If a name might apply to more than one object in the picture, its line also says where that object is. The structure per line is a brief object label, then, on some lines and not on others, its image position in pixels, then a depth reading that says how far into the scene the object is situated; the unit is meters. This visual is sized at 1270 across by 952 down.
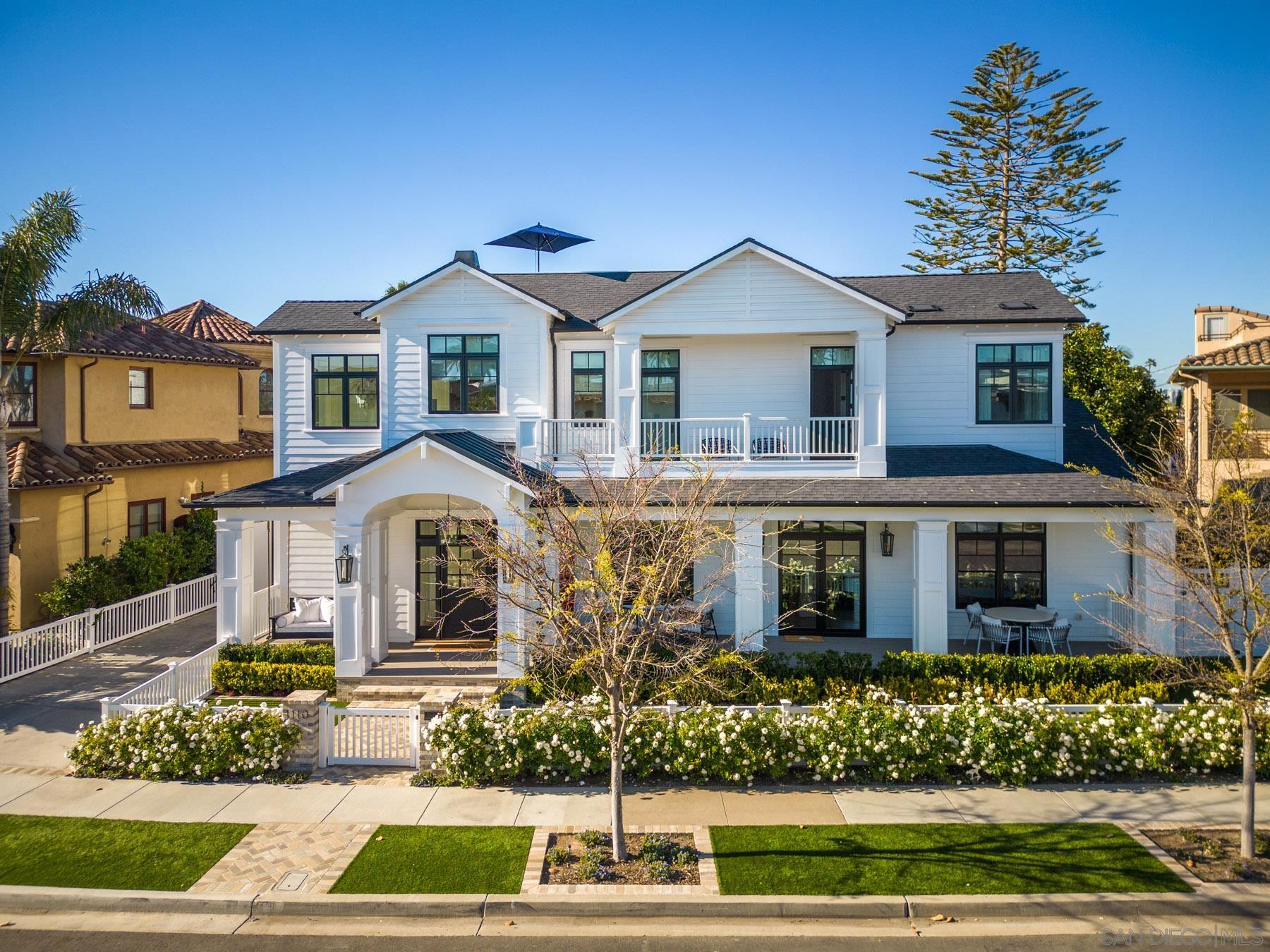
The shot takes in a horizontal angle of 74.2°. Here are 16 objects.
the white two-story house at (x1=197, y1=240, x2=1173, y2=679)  15.82
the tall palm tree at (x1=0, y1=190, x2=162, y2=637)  16.05
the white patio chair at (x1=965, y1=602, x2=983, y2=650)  16.22
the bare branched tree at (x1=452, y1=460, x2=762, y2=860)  8.87
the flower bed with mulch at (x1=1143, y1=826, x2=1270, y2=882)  8.58
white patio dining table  15.51
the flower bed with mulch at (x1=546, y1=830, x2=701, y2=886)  8.64
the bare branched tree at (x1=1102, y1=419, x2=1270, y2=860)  8.89
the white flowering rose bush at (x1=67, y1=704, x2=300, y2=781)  11.24
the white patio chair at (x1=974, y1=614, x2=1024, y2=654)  15.71
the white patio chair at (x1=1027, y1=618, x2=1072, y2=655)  15.37
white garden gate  11.72
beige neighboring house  20.98
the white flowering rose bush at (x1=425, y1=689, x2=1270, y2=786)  10.91
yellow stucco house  18.94
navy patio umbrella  22.60
